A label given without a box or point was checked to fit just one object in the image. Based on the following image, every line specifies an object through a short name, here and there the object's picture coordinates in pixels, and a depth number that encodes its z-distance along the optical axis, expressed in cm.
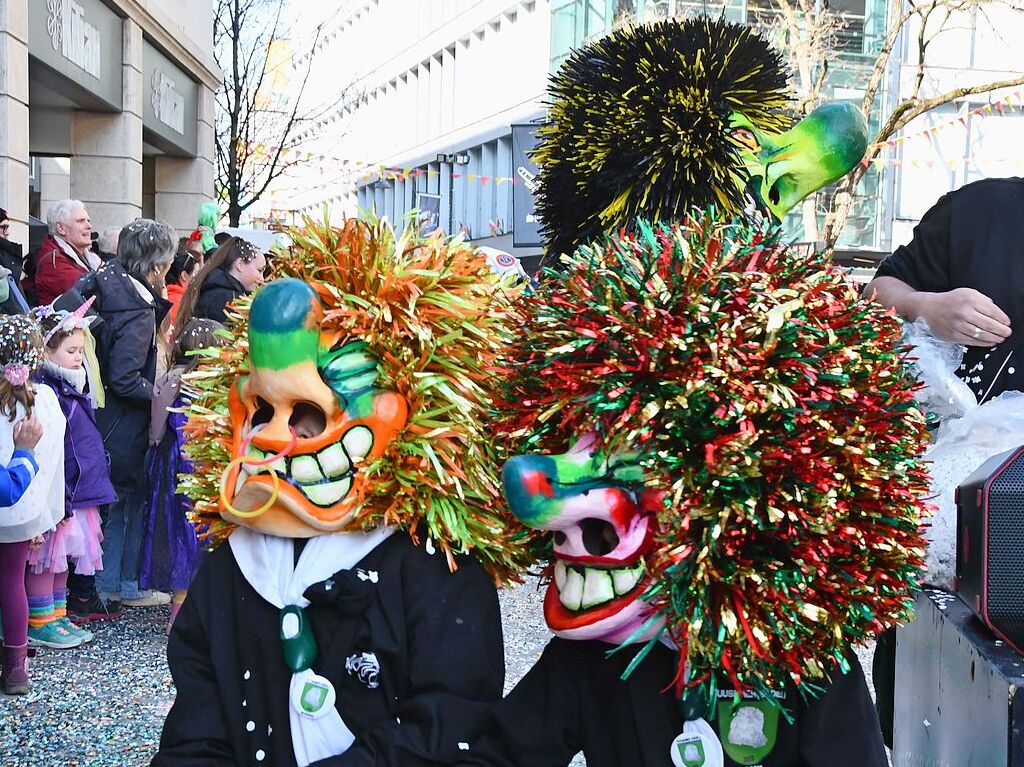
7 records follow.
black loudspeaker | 185
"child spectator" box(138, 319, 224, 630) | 506
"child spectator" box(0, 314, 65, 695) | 425
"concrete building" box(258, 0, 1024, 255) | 1964
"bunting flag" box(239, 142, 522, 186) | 1896
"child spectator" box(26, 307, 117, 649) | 493
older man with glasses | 661
